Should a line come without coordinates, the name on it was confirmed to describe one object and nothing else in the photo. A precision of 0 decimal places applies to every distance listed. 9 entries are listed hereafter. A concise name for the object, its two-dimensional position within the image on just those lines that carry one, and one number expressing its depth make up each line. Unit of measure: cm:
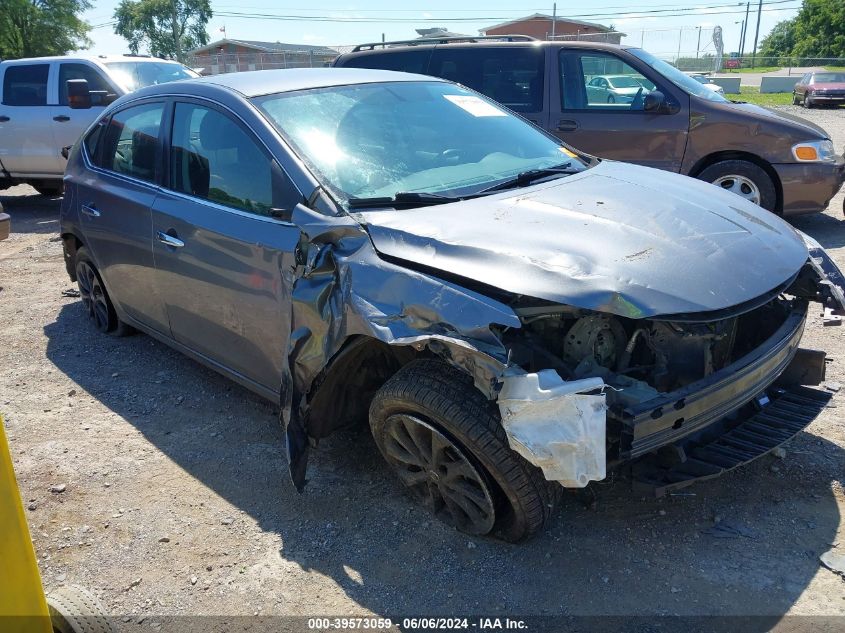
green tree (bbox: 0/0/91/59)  3341
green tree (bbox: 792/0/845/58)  4772
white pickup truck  969
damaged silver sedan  246
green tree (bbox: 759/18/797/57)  6010
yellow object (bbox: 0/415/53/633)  177
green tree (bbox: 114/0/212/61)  6625
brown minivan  676
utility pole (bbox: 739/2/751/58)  6268
